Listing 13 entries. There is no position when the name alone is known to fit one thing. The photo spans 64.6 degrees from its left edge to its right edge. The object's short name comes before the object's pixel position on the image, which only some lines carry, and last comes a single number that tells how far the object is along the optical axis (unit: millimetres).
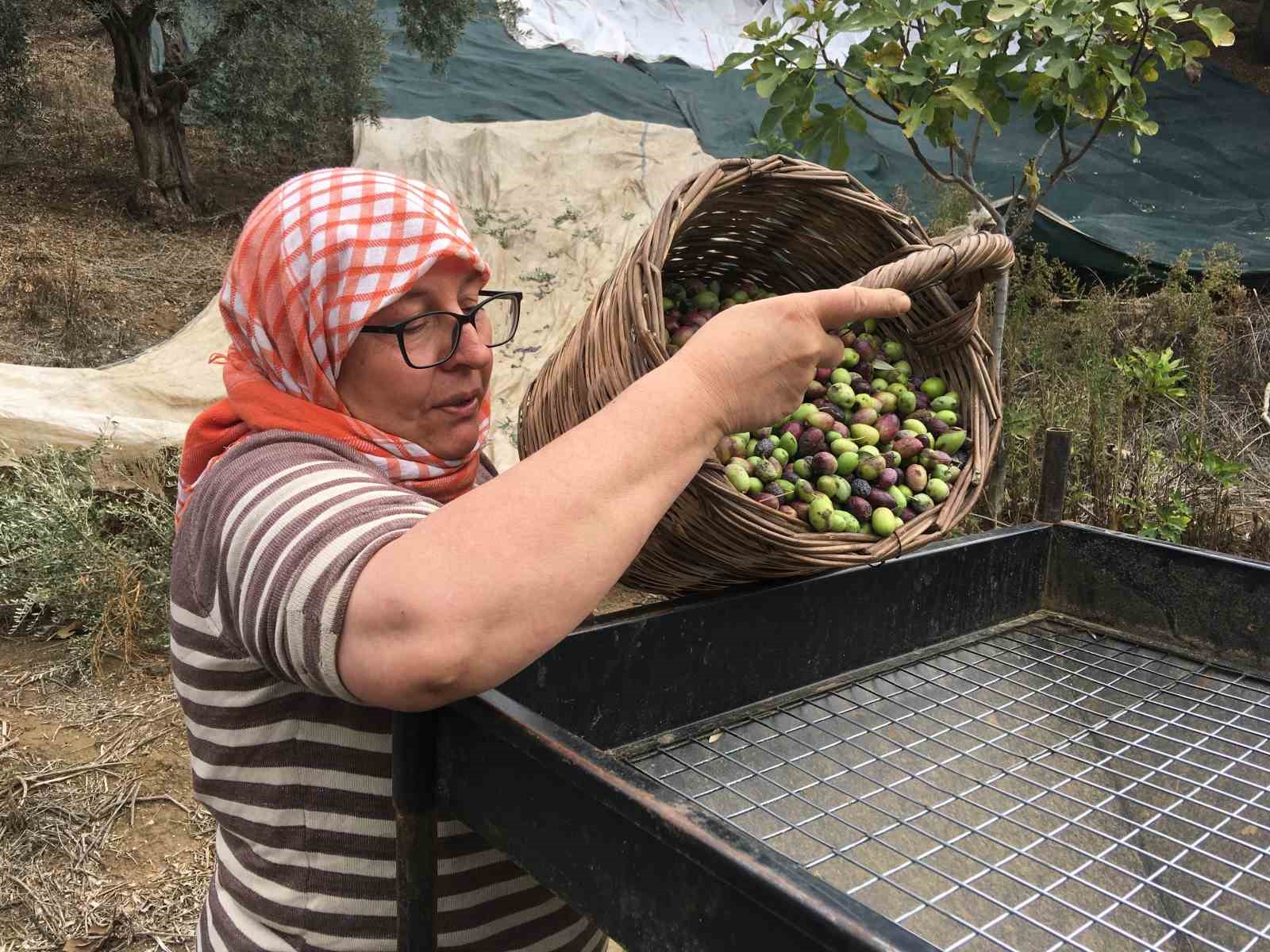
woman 748
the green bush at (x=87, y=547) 3320
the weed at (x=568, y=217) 6562
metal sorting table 860
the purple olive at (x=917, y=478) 1489
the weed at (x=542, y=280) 6145
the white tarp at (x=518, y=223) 4730
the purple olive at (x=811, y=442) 1493
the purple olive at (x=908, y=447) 1522
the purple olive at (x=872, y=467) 1462
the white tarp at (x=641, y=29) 8641
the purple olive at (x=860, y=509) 1411
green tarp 6082
